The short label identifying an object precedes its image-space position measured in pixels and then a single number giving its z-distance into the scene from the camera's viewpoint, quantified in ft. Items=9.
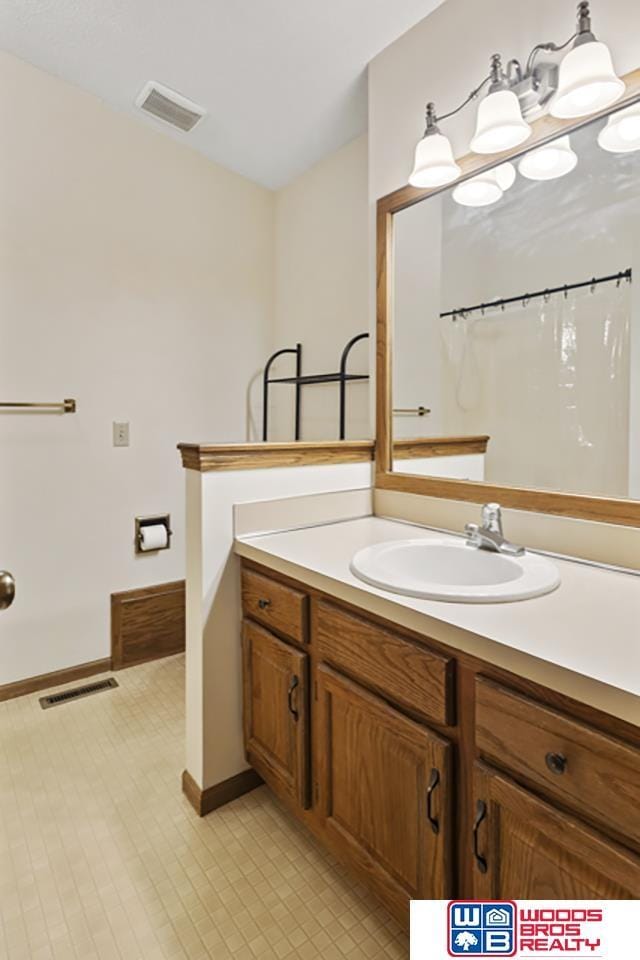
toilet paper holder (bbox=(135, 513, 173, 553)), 8.04
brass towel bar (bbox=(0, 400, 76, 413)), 6.80
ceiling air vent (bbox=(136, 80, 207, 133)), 6.84
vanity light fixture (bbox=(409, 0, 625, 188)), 3.71
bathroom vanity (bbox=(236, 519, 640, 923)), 2.37
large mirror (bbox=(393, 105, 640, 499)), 3.96
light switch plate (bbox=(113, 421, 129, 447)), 7.74
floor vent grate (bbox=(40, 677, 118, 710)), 7.02
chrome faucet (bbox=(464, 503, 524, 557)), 4.27
